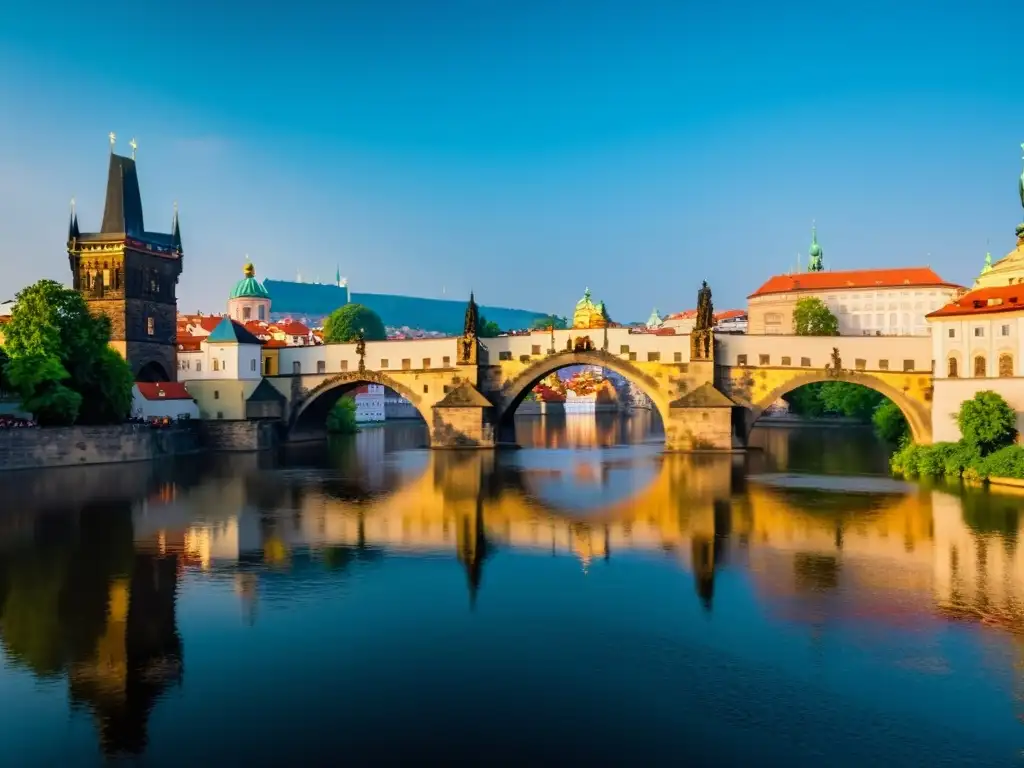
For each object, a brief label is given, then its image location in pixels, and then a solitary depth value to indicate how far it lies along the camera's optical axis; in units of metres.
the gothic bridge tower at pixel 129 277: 68.25
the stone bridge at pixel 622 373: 57.56
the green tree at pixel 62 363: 50.50
